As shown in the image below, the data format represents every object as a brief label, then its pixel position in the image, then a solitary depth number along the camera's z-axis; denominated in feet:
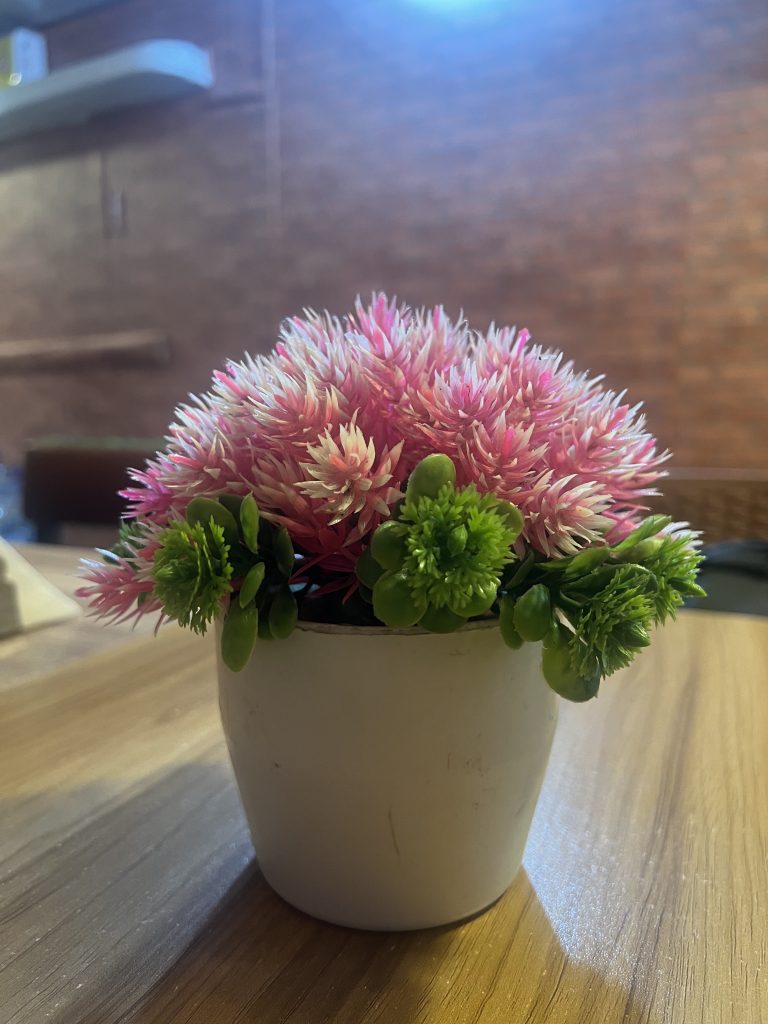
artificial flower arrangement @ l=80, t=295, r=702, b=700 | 0.84
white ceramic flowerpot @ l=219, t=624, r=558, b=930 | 0.93
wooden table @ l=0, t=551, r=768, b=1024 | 0.91
